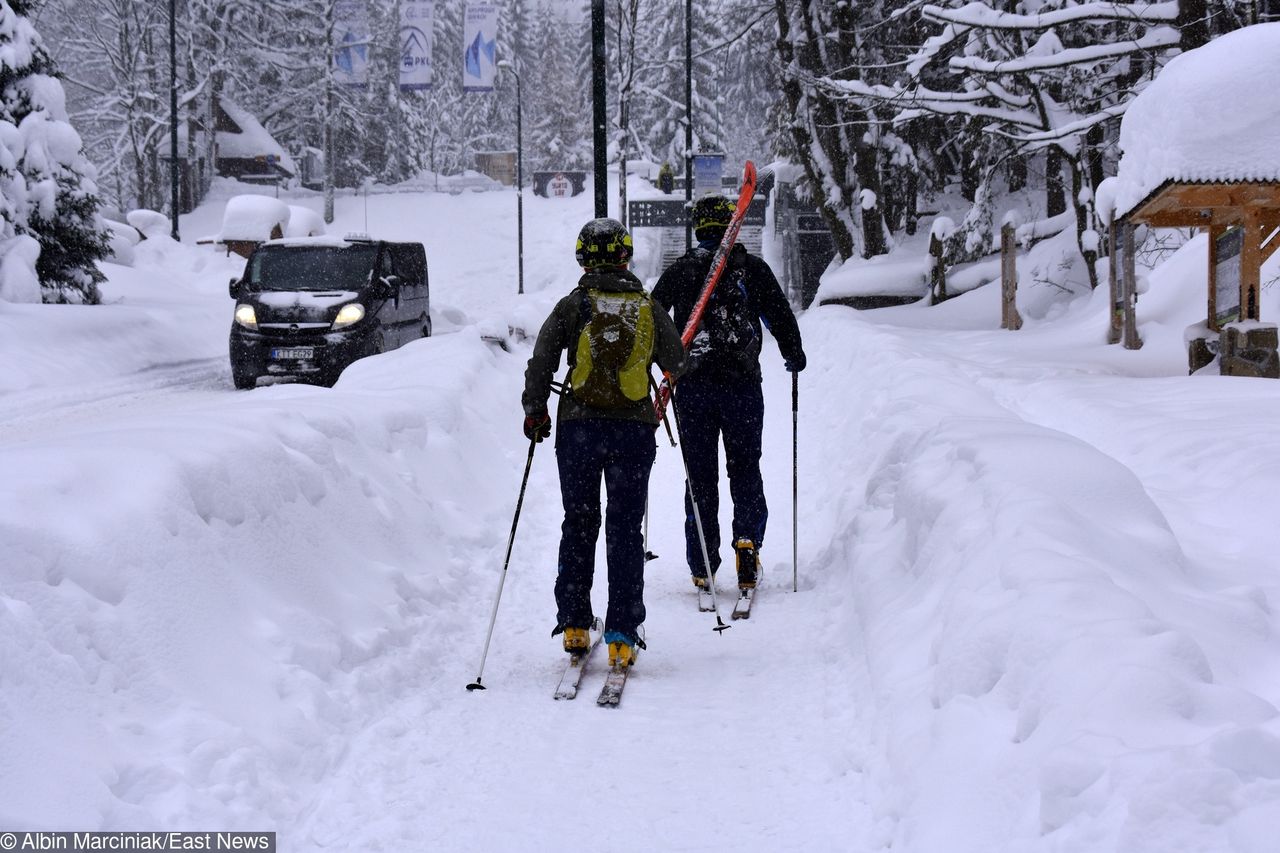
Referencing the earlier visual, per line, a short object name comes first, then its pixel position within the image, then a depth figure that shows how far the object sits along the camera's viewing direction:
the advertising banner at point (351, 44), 49.94
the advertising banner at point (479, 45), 47.28
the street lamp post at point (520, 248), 39.47
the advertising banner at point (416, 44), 46.69
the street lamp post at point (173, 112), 36.94
